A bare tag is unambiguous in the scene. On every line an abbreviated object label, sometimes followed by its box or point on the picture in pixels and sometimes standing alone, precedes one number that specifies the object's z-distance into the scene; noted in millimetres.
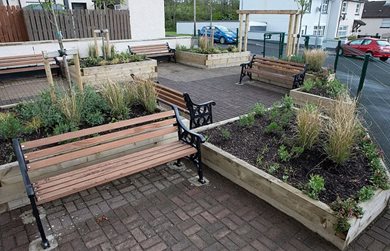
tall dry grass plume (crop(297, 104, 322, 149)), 3885
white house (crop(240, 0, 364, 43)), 30094
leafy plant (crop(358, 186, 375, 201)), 3053
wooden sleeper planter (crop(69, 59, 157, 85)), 8516
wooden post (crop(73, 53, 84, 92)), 5416
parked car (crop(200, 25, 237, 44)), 24297
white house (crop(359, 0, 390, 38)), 44094
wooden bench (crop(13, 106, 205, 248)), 2998
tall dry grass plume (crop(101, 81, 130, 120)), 4887
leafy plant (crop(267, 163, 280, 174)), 3613
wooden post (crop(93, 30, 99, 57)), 9705
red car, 19359
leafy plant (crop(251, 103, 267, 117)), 5289
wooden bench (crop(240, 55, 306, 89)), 8234
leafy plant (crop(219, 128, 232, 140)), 4457
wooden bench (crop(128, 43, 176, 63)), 11641
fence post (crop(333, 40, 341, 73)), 9056
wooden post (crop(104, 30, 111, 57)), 9703
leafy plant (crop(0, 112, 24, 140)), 4102
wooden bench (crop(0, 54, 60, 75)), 9016
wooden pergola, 9773
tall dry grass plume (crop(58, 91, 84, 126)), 4441
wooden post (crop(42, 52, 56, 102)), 4748
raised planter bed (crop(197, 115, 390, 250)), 2906
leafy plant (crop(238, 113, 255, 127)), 4852
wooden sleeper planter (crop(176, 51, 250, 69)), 11531
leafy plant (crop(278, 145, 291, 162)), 3844
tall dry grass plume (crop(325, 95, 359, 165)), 3596
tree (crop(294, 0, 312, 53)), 9848
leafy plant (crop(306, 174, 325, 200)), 3095
